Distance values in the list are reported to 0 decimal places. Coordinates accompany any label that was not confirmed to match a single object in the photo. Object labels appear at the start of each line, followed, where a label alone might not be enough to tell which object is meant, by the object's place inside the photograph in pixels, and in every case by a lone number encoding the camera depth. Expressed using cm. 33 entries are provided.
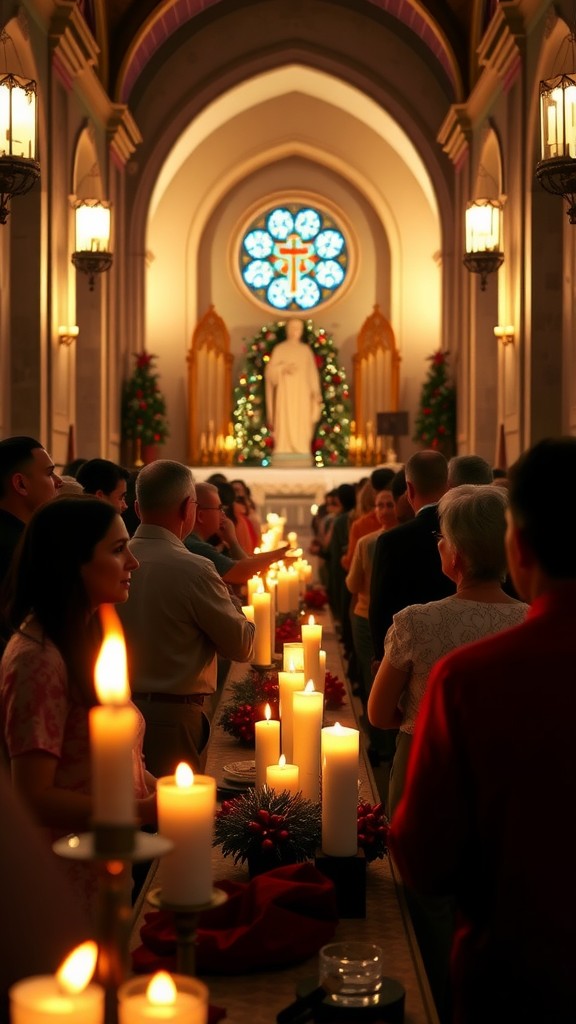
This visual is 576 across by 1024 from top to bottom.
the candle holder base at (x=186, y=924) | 142
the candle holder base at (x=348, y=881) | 266
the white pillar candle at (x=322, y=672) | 427
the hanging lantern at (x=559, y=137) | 780
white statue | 2116
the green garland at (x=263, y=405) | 2147
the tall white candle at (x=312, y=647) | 415
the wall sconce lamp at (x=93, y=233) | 1320
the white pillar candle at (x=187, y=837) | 149
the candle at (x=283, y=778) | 298
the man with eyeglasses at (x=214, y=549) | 573
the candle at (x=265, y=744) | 312
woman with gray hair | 325
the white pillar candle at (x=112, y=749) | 119
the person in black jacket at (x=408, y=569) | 477
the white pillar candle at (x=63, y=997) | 129
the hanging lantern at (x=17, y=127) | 772
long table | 218
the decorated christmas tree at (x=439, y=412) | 1806
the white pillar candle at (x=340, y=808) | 268
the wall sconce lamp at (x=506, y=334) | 1363
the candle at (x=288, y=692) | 340
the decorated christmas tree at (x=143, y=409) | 1805
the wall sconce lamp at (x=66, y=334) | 1348
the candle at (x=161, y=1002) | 133
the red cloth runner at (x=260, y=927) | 232
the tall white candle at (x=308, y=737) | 310
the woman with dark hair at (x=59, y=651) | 250
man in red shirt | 185
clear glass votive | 214
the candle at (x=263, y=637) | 536
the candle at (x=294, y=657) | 401
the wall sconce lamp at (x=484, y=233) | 1300
